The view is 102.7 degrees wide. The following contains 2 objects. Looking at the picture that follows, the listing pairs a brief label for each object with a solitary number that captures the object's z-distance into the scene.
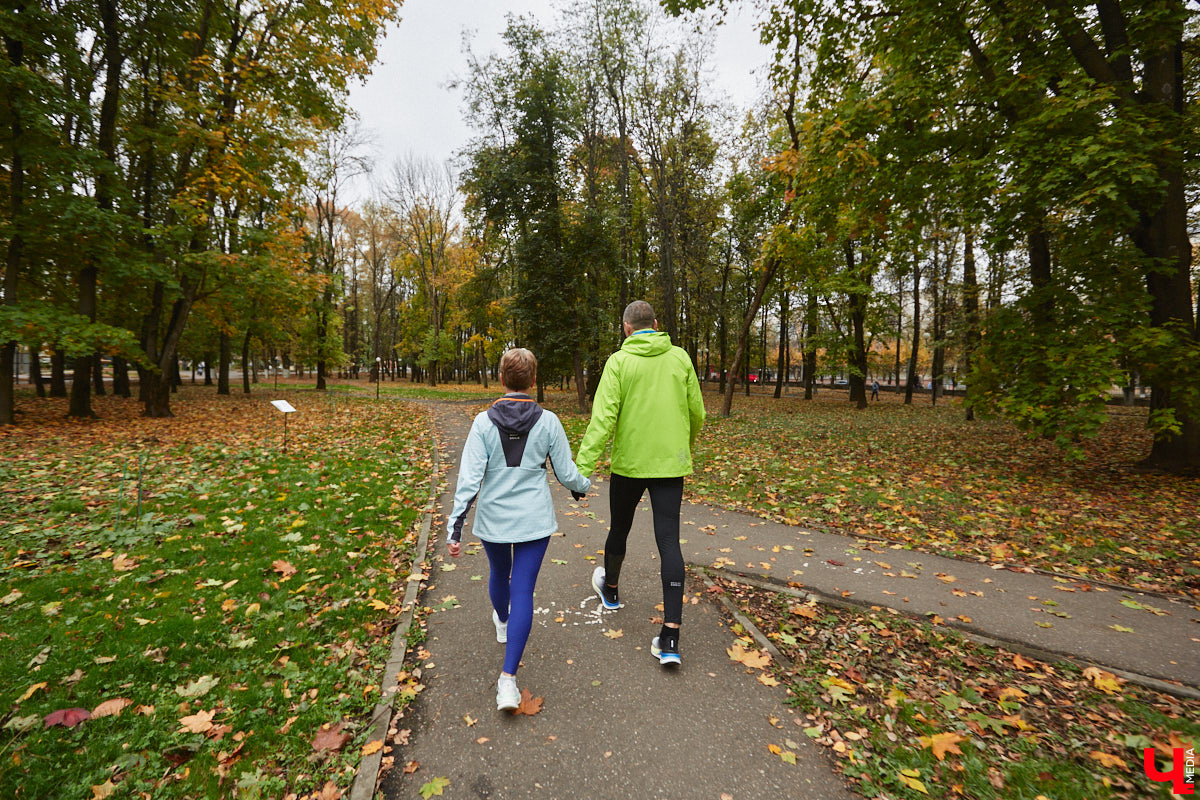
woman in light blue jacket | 2.71
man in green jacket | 3.13
